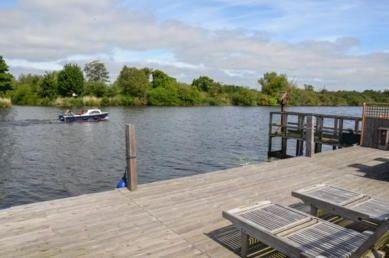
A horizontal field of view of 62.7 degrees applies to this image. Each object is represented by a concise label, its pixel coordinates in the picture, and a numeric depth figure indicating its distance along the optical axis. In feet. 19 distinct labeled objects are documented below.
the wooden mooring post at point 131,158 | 19.43
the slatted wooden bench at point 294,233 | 10.28
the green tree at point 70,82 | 213.05
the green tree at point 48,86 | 219.61
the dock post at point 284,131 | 52.70
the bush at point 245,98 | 258.16
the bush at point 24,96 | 225.15
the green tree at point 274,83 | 265.44
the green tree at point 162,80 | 250.57
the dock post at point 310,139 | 31.55
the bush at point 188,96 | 239.71
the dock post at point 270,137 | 54.60
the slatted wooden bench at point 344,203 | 13.10
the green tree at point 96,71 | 268.41
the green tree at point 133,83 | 226.99
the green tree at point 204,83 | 281.33
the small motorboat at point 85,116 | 112.06
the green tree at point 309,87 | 321.81
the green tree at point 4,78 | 194.39
